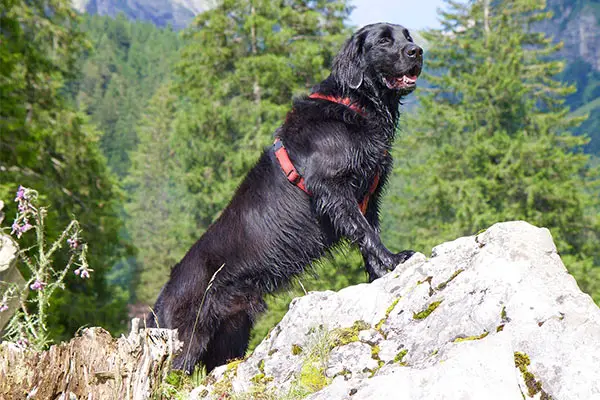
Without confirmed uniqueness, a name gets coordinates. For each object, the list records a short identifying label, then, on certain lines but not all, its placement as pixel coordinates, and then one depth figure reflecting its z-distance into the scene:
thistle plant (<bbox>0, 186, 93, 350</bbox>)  2.69
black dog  3.43
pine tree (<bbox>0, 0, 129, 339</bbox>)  10.95
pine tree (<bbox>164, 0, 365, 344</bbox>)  18.08
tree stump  2.22
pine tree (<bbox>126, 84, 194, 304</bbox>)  36.69
